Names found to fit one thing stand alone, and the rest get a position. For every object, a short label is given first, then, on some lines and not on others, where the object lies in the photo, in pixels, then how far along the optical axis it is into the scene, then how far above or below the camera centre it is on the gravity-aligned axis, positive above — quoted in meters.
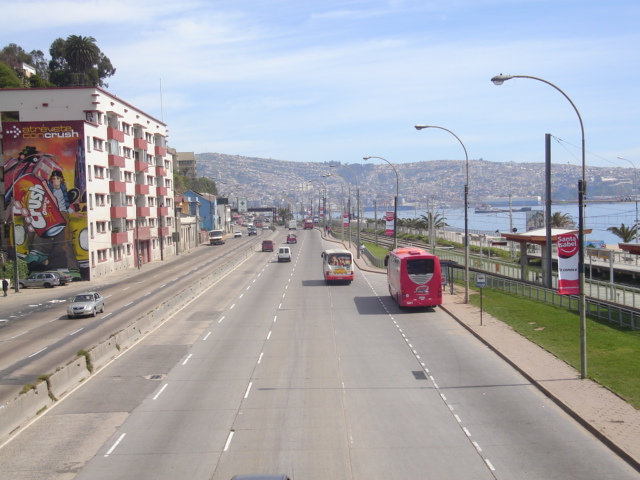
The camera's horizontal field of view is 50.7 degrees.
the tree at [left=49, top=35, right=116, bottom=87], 110.00 +23.84
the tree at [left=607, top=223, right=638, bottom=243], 67.94 -3.90
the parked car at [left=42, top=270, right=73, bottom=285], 59.38 -6.34
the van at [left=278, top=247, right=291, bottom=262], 76.31 -6.16
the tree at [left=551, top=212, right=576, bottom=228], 82.41 -3.15
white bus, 51.56 -5.13
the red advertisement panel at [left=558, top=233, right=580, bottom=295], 21.84 -2.33
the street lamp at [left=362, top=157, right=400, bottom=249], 59.71 -1.73
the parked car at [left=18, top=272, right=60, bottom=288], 57.44 -6.38
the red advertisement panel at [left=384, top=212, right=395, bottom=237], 63.36 -2.12
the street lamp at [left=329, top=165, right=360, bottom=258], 77.62 -5.47
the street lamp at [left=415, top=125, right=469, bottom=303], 37.97 -1.53
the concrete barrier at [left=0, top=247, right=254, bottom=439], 16.92 -5.43
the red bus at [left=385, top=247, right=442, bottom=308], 35.81 -4.36
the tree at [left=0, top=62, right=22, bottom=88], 87.75 +16.83
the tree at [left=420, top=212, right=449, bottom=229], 121.53 -4.66
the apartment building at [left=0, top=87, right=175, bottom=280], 60.50 +2.39
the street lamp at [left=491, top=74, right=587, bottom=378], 20.34 -2.18
